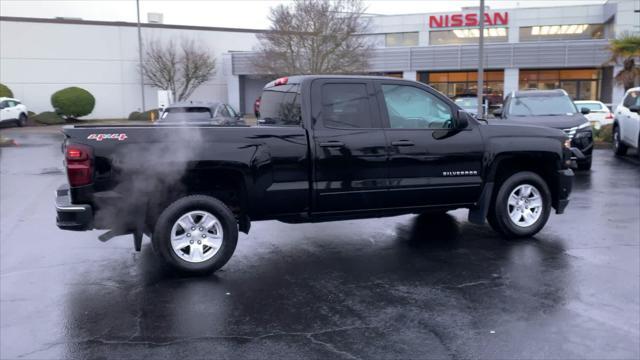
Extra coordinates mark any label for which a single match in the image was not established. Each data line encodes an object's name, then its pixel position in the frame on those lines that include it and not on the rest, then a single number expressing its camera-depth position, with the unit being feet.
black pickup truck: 19.71
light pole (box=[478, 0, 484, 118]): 61.87
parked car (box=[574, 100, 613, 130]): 72.23
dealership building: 127.65
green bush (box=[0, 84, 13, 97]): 121.80
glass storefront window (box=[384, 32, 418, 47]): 157.99
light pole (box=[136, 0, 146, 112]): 116.18
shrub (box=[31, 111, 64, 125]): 120.96
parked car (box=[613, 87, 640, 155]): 48.34
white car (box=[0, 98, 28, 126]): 108.99
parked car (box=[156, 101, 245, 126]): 50.34
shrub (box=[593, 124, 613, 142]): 64.95
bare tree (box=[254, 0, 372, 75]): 92.99
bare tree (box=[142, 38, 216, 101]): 136.26
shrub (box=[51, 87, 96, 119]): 124.16
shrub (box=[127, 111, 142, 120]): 128.05
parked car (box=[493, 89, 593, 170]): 42.24
